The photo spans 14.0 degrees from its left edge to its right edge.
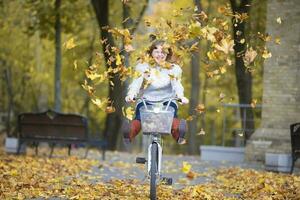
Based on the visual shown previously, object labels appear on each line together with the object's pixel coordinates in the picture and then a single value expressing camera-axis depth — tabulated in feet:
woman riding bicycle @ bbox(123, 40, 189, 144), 45.34
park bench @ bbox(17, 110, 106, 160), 84.74
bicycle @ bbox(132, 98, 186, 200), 43.45
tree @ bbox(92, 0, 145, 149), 117.07
